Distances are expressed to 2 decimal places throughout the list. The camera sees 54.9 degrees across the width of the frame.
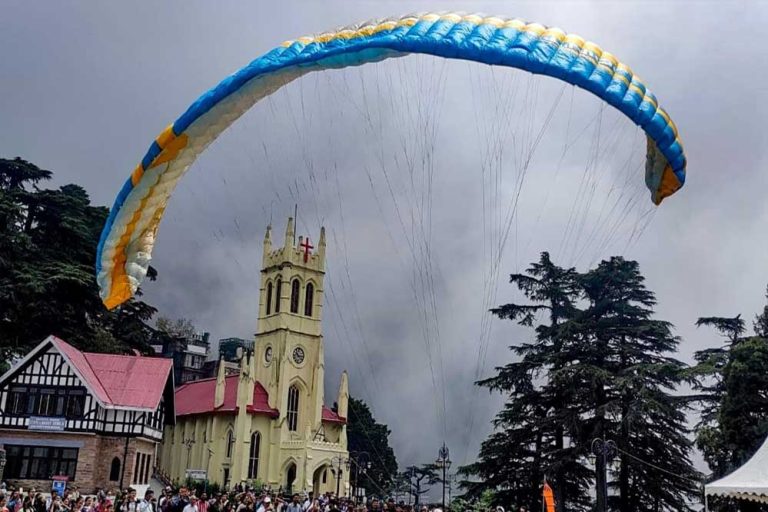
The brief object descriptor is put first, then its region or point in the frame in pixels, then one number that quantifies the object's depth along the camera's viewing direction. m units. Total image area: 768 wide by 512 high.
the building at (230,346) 105.94
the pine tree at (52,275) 35.84
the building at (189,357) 73.26
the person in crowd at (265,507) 14.92
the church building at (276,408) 48.06
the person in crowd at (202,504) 17.22
